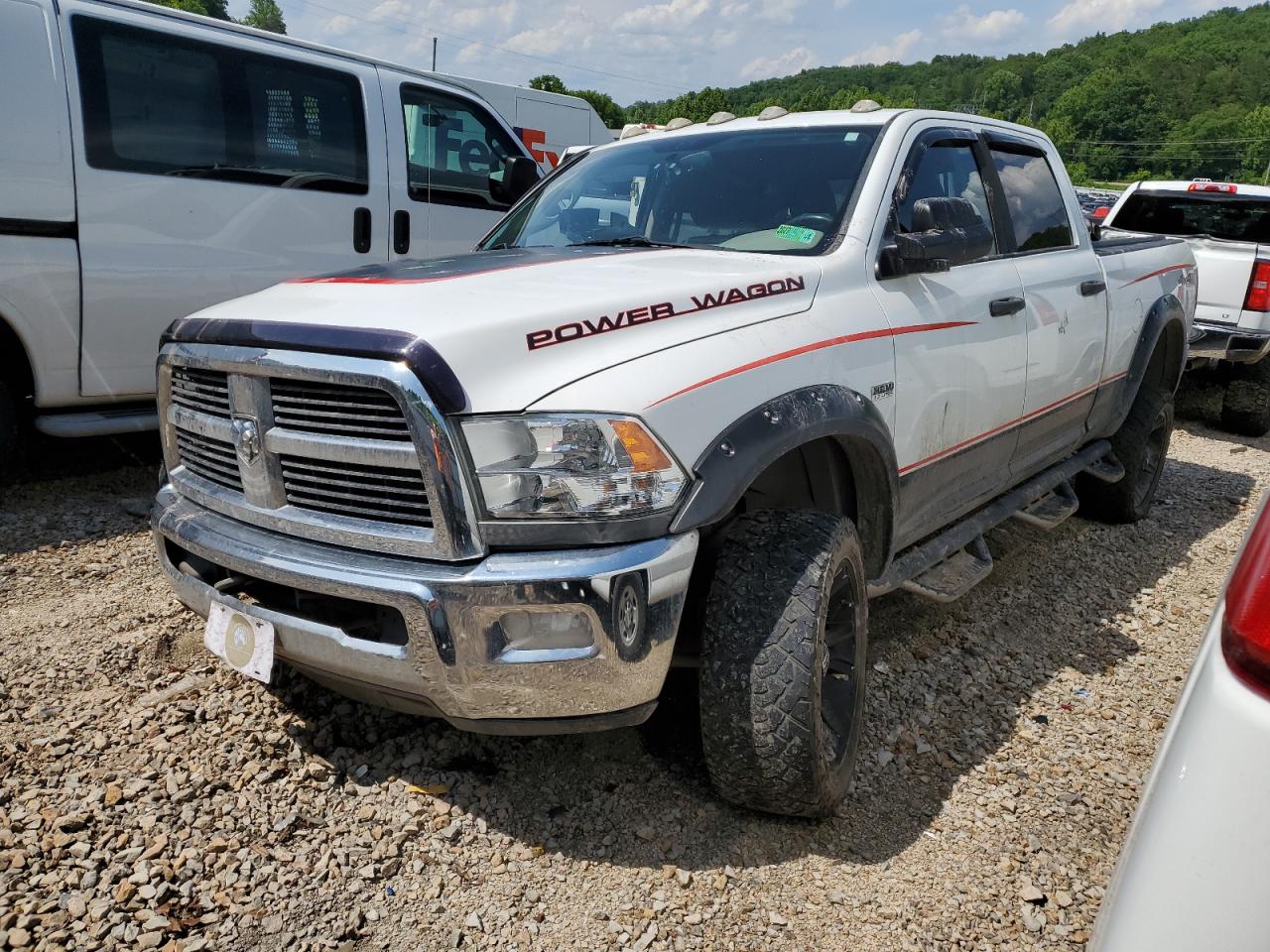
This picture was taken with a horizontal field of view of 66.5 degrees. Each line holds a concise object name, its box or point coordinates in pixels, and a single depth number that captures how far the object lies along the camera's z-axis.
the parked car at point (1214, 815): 1.10
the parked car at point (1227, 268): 7.07
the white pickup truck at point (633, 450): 2.03
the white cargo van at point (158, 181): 4.05
